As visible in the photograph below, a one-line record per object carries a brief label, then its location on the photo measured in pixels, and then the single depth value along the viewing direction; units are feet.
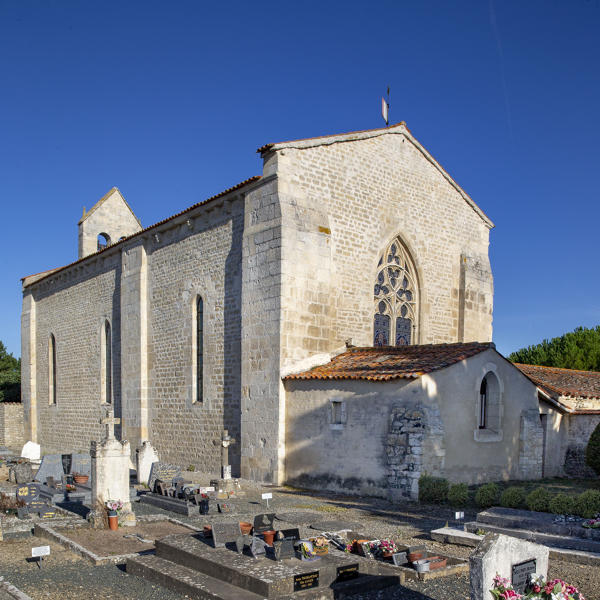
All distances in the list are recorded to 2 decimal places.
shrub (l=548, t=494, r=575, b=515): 33.91
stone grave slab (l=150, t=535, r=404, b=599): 22.56
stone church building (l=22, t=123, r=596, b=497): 46.78
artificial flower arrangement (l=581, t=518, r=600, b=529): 29.91
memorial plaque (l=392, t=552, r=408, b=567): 26.23
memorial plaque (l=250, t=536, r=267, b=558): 25.25
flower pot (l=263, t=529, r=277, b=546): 27.15
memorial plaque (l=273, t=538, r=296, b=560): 24.95
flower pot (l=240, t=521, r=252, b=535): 29.60
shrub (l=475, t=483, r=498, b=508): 39.19
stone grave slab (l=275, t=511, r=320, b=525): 35.53
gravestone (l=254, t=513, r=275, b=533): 28.71
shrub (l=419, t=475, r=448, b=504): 41.63
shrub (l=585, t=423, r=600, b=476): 44.73
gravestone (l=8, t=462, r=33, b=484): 53.01
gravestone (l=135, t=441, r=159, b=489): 51.24
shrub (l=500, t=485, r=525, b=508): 37.60
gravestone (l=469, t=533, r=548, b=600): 18.42
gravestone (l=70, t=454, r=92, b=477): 54.75
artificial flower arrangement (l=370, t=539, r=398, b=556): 26.96
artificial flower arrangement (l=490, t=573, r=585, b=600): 18.03
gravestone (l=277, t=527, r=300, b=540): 27.43
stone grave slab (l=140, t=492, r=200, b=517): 39.42
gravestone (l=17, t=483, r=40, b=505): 38.06
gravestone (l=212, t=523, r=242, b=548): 26.89
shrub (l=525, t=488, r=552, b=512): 35.40
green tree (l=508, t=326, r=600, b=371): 98.43
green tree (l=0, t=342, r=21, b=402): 118.52
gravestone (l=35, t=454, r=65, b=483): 50.90
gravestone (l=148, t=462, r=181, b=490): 46.32
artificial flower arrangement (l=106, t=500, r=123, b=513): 35.74
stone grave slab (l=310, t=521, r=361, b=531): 33.12
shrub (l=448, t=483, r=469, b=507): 40.52
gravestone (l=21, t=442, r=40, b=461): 66.88
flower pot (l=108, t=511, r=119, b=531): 35.40
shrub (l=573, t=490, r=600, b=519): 32.63
